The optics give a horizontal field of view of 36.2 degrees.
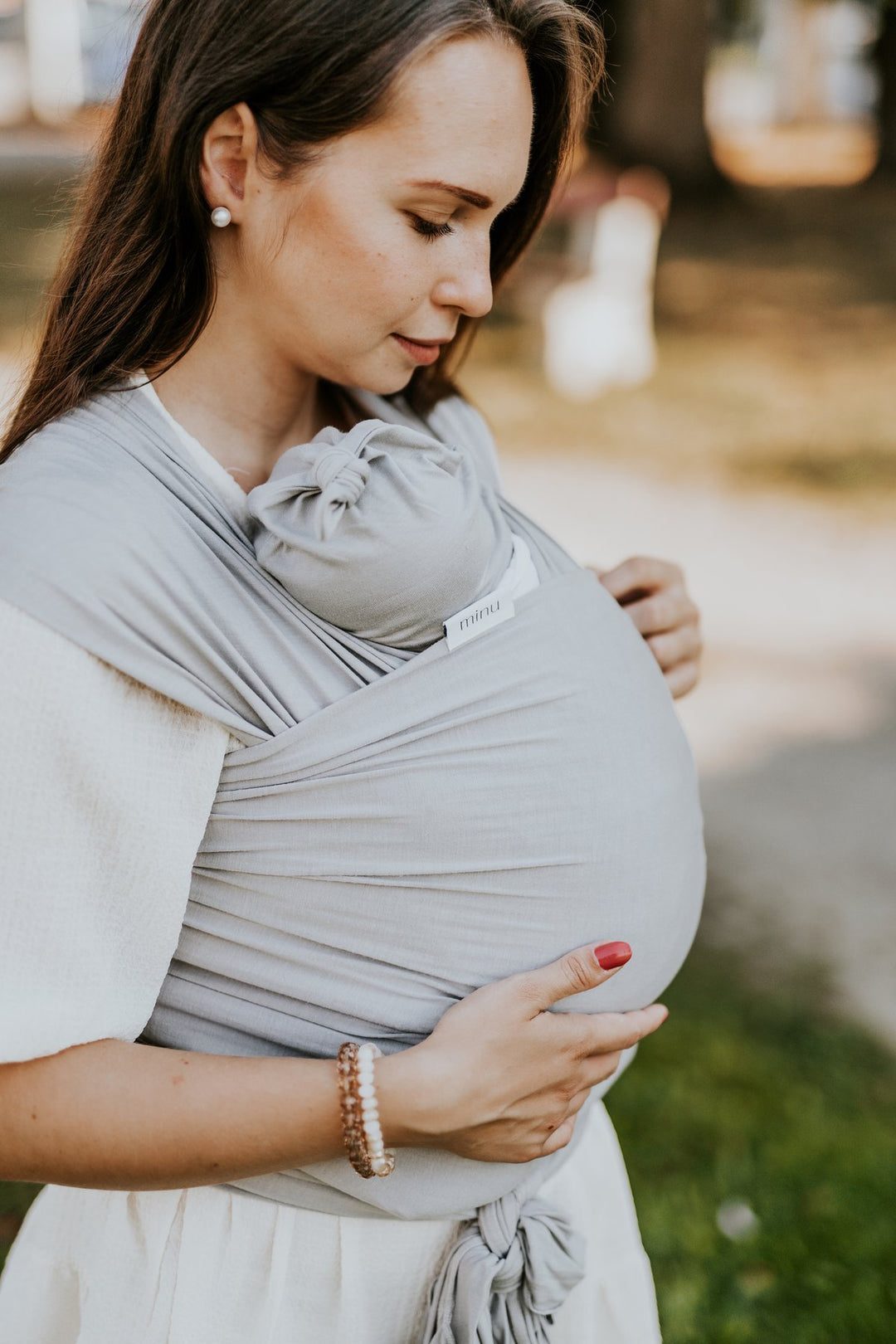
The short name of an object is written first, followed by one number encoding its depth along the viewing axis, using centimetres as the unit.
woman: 118
